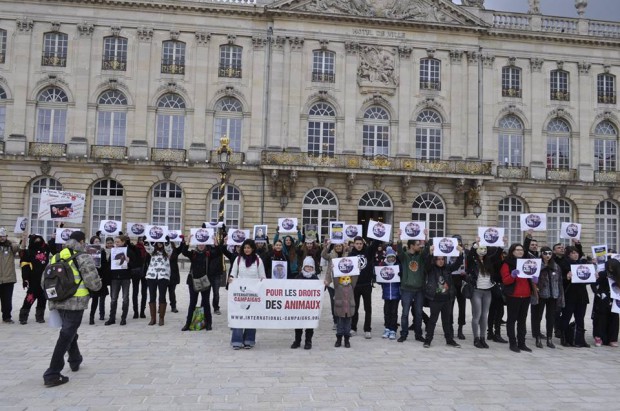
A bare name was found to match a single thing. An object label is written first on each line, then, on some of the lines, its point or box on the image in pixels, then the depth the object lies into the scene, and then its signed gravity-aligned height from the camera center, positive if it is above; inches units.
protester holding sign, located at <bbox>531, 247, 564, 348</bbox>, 446.0 -45.0
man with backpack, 302.4 -34.0
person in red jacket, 426.0 -45.9
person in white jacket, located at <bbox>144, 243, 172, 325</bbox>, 494.6 -44.2
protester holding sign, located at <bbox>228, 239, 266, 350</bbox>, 426.0 -24.2
